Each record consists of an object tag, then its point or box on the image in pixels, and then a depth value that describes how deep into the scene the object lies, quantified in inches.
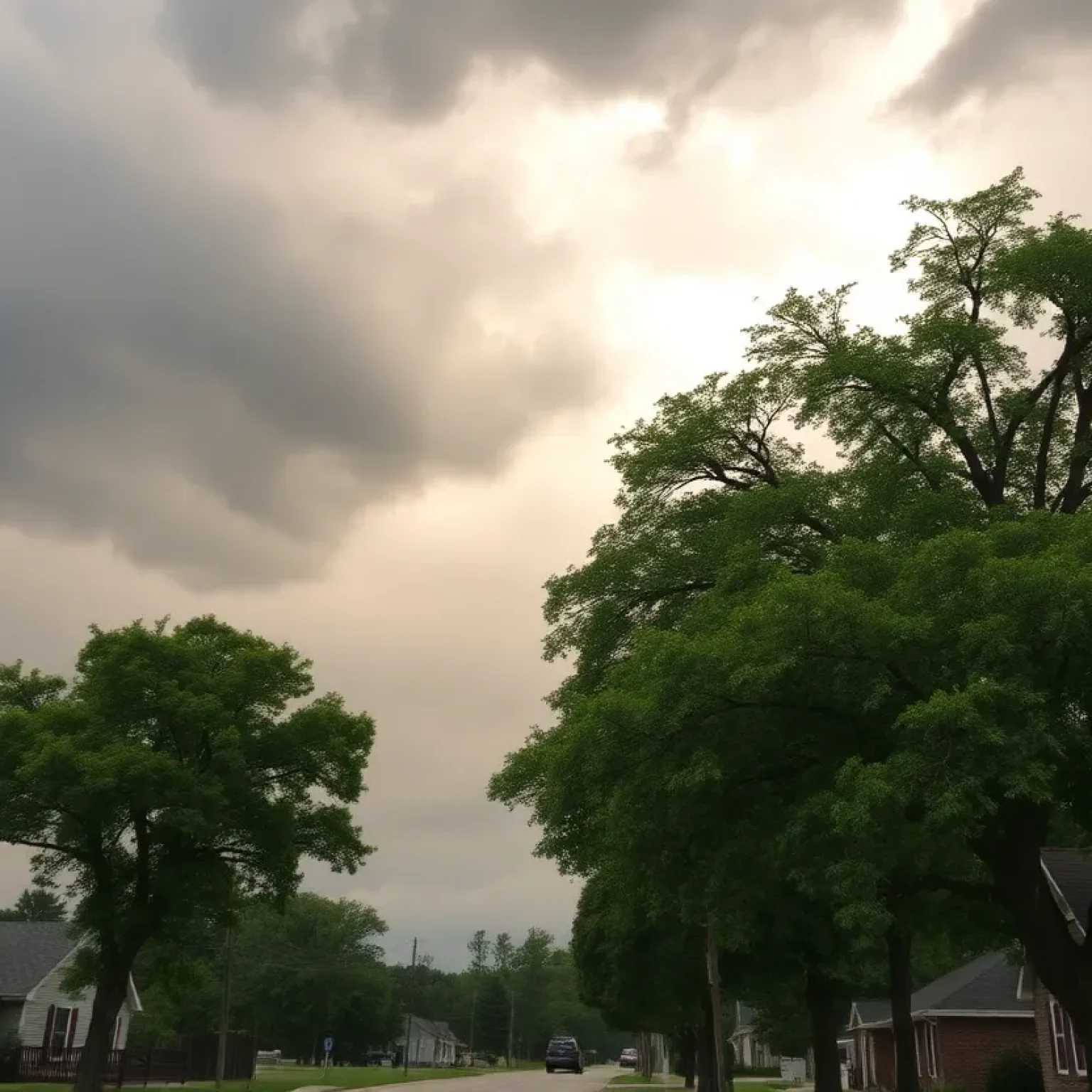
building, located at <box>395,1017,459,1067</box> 5378.9
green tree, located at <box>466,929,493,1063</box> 7521.7
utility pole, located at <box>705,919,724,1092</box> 1049.5
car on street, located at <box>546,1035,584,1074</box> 3476.9
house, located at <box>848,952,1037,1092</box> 1670.8
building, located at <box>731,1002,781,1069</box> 4065.0
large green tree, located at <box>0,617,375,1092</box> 1259.8
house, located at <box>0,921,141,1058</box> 1830.7
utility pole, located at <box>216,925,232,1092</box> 1588.3
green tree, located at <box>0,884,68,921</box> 6382.9
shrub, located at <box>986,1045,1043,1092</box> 1402.6
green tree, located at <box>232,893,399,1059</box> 4018.2
